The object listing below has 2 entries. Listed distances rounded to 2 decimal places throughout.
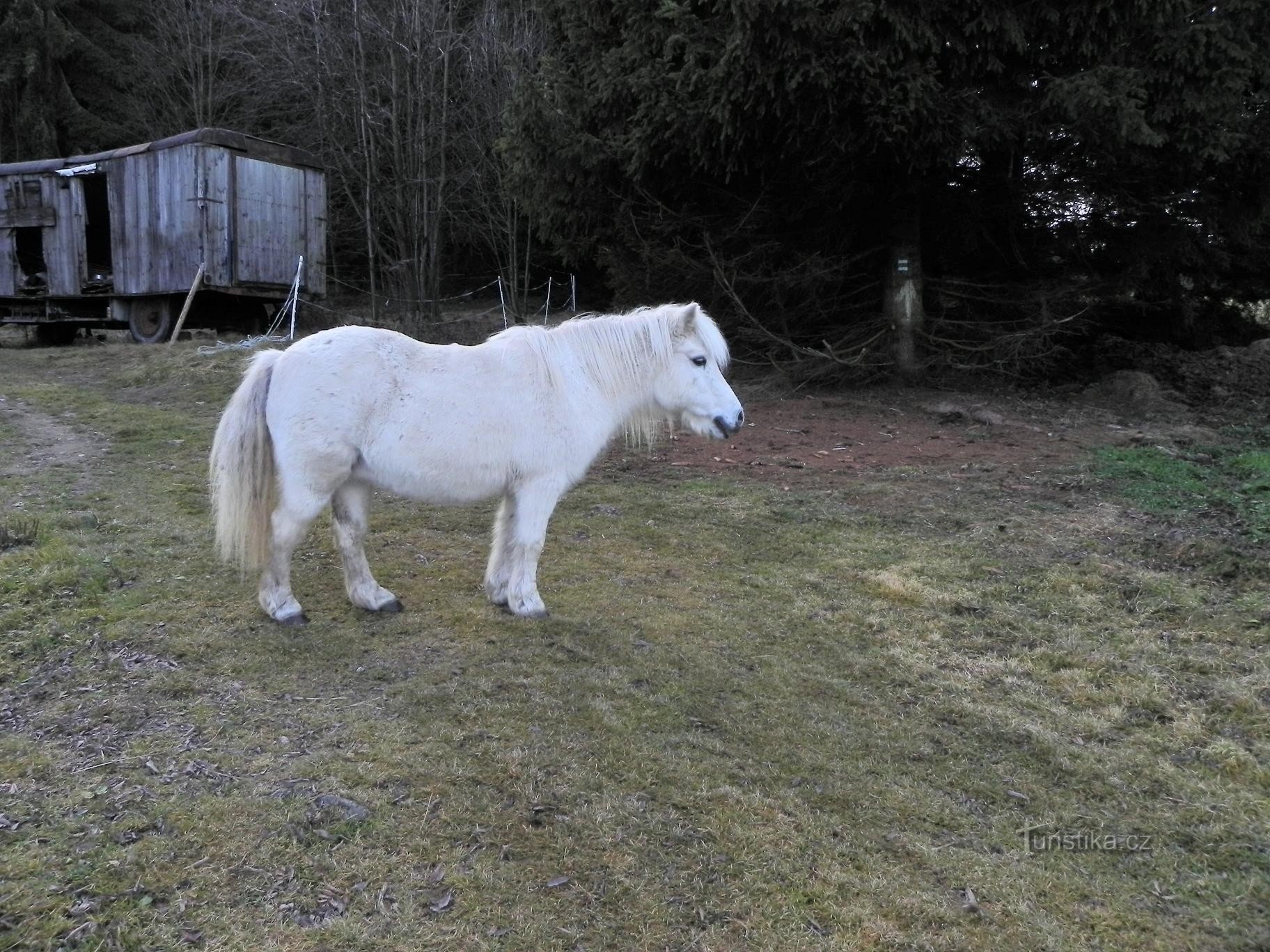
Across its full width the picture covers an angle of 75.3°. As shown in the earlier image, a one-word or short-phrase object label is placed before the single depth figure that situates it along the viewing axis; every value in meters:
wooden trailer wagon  13.74
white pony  3.73
